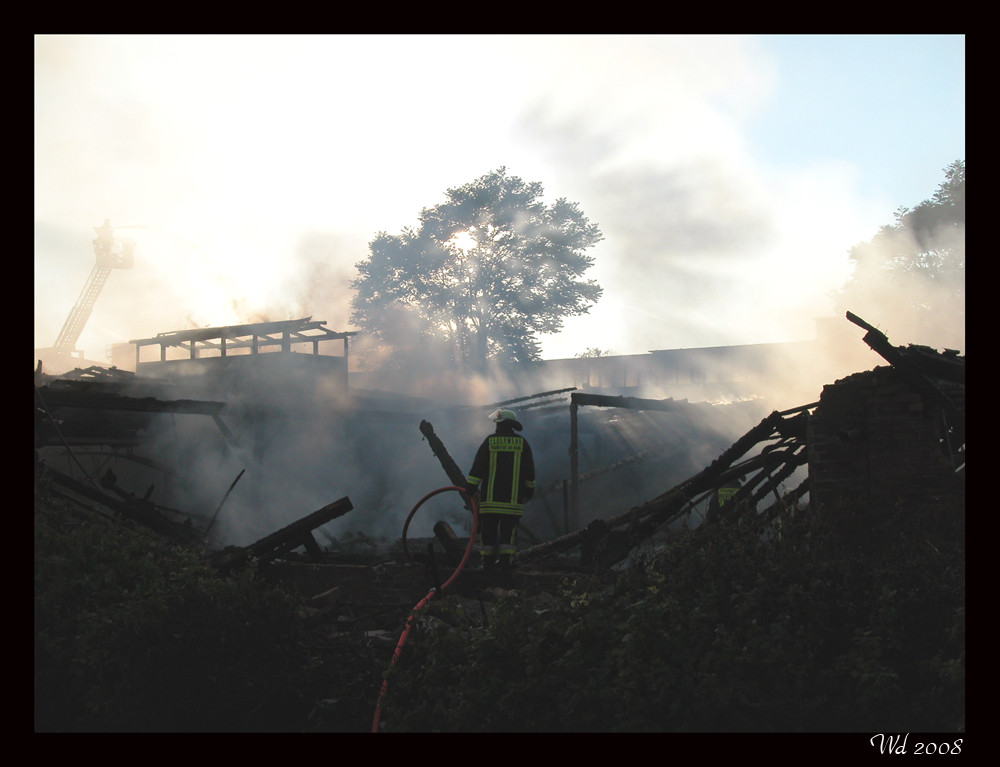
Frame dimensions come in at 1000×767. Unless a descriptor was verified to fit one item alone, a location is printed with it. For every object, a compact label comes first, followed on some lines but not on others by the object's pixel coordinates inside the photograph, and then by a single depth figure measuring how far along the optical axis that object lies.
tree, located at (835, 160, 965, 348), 34.34
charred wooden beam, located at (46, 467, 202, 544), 10.03
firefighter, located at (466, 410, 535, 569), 9.00
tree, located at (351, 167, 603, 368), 40.28
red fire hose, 5.68
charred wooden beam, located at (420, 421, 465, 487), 11.04
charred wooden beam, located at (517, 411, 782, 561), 9.20
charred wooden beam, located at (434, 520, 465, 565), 9.58
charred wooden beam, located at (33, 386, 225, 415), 12.34
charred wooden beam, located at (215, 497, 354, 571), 9.45
